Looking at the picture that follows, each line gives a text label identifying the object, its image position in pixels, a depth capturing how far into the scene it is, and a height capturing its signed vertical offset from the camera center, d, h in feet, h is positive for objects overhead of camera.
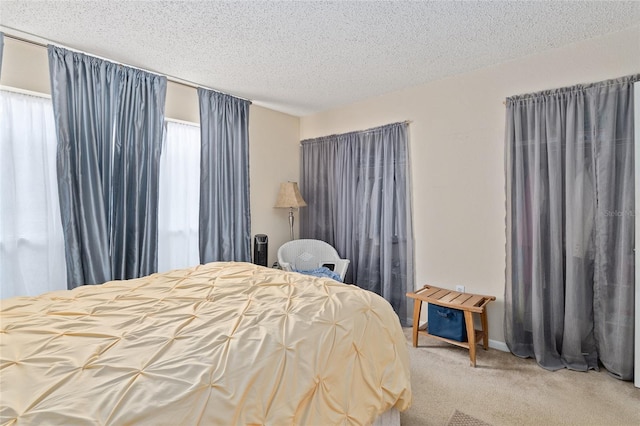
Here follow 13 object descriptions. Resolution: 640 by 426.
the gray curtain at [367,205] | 11.25 +0.05
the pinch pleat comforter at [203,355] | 2.95 -1.71
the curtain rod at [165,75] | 7.57 +4.22
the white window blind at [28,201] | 7.49 +0.23
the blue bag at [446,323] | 8.75 -3.39
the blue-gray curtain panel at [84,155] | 7.94 +1.43
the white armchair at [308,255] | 12.55 -1.95
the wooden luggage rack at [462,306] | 8.21 -2.75
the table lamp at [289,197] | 12.95 +0.41
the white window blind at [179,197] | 10.28 +0.37
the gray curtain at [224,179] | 10.98 +1.05
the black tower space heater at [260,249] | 12.10 -1.63
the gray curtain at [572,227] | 7.36 -0.60
